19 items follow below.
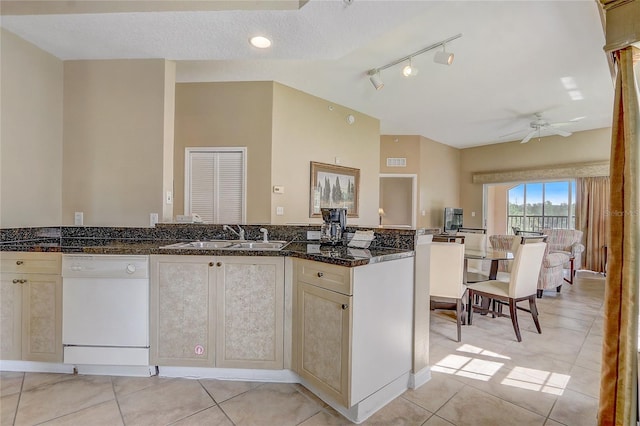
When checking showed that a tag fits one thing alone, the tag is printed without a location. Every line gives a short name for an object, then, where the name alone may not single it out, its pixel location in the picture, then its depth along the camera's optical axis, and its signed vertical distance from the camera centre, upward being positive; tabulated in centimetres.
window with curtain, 679 +23
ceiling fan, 533 +170
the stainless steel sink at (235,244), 239 -27
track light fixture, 306 +174
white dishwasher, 202 -64
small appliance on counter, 231 -11
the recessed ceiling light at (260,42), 244 +141
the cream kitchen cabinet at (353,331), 166 -71
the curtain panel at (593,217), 606 -3
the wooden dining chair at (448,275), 277 -58
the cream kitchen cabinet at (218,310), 200 -67
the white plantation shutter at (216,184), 418 +37
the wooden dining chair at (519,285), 278 -70
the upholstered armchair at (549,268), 415 -75
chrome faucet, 252 -17
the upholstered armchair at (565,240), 559 -49
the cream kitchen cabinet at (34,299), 205 -63
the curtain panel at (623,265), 136 -23
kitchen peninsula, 181 -65
